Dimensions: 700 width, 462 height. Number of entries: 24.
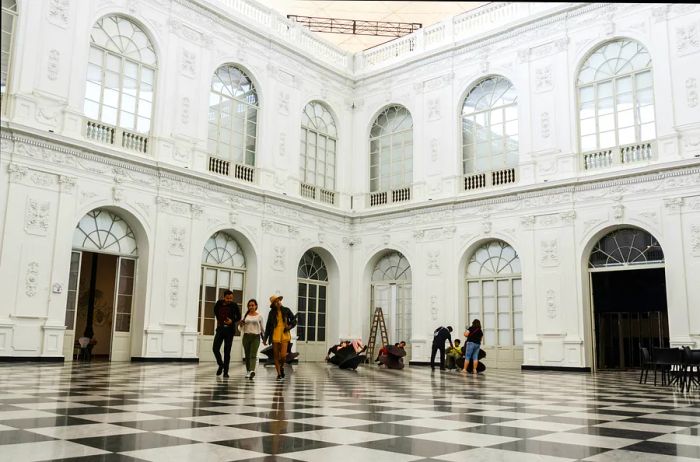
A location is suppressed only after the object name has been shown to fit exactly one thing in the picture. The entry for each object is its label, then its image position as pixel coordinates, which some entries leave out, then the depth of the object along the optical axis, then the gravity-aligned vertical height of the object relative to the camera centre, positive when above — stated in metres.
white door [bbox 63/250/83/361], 15.14 +0.53
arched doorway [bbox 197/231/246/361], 17.80 +1.44
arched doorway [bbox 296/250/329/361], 20.55 +0.81
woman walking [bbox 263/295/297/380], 9.91 +0.00
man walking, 10.94 +0.12
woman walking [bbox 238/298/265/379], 10.36 +0.01
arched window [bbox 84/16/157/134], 15.78 +6.31
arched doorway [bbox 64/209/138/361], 15.19 +1.55
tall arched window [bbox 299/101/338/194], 21.11 +6.12
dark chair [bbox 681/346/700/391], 9.96 -0.34
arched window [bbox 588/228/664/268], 16.00 +2.22
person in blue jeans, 14.95 -0.21
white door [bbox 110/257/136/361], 15.94 +0.47
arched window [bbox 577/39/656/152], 16.64 +6.33
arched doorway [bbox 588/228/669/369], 16.33 +1.13
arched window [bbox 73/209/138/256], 15.35 +2.25
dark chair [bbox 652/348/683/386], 10.16 -0.29
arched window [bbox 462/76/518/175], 19.03 +6.24
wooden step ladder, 20.46 +0.00
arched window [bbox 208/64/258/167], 18.58 +6.26
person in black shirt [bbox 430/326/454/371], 16.92 -0.16
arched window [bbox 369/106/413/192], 21.34 +6.12
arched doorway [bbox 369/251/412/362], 20.70 +1.29
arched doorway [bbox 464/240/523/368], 18.19 +1.02
